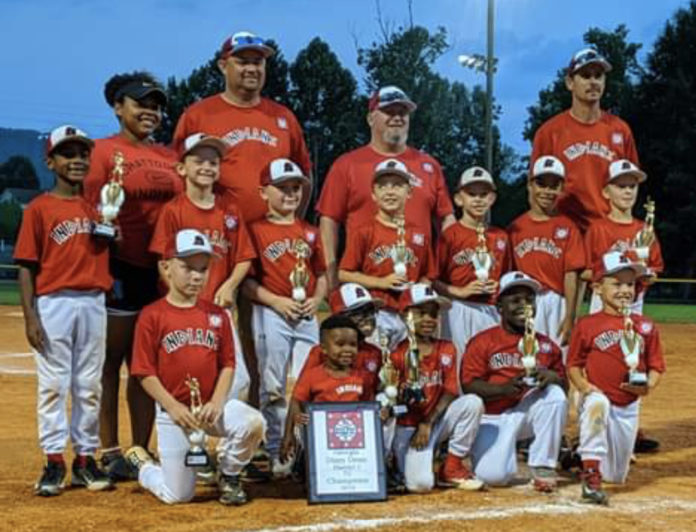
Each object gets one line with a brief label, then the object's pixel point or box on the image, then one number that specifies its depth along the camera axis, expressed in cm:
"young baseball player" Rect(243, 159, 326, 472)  668
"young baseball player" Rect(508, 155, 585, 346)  723
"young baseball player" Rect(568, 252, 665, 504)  651
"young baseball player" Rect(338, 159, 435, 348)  685
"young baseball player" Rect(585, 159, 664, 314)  716
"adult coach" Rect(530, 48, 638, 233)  755
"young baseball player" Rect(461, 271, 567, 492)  639
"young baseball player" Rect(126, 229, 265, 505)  594
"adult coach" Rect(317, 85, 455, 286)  723
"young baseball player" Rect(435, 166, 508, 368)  715
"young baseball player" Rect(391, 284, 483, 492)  640
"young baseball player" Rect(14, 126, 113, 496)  615
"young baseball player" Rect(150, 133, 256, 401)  643
